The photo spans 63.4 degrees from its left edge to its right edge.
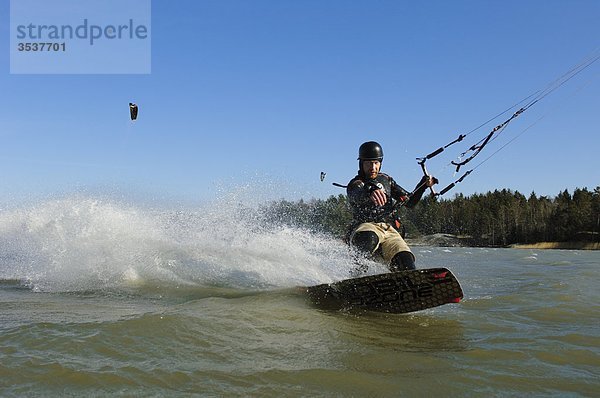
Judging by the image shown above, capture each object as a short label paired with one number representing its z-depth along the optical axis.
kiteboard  6.18
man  7.32
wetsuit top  7.80
